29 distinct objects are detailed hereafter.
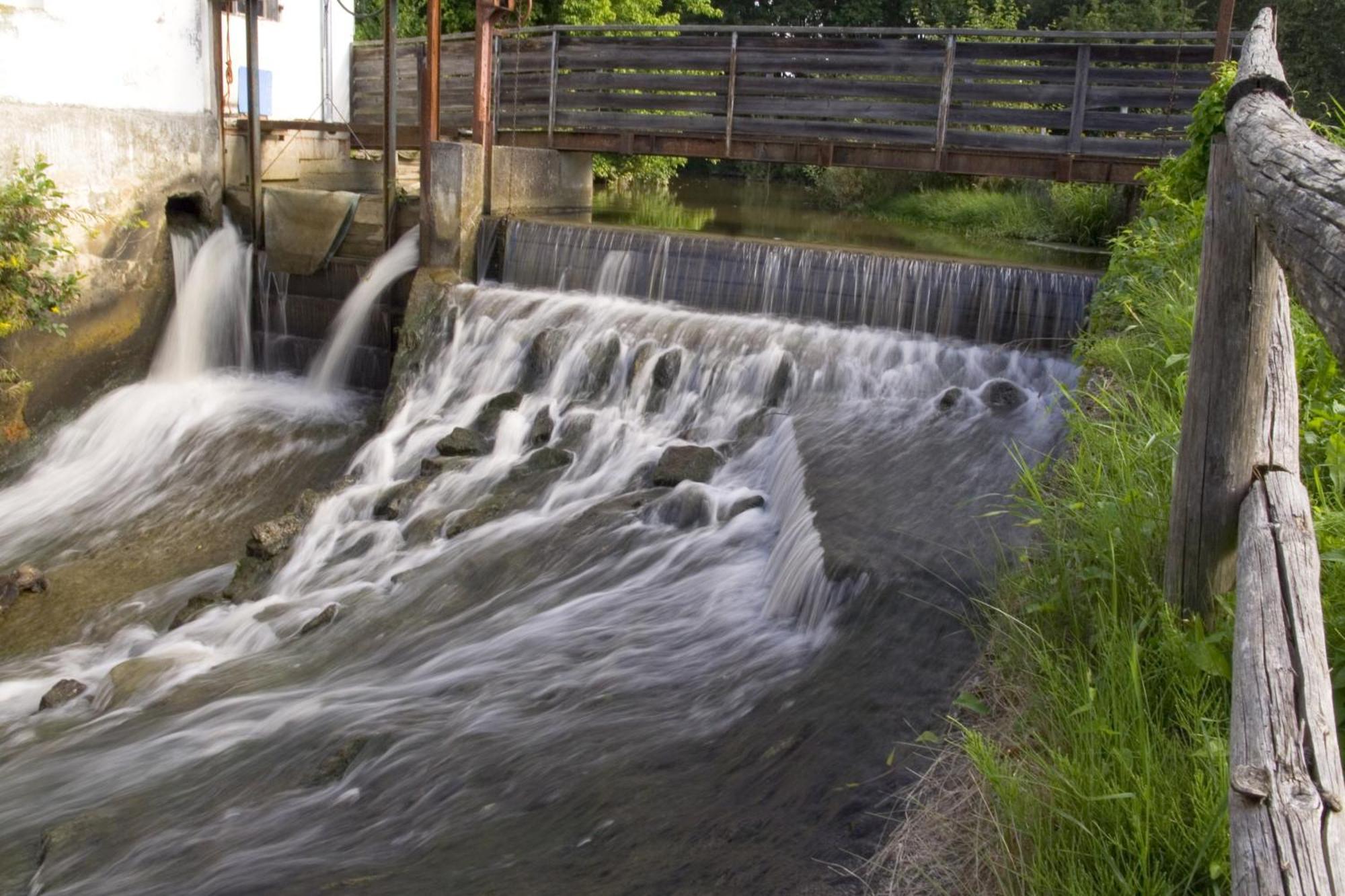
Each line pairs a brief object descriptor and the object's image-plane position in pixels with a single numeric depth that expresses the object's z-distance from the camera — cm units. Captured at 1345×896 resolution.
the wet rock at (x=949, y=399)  842
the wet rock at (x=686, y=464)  775
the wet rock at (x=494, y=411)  938
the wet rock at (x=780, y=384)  887
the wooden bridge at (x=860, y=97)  1129
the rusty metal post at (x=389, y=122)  1157
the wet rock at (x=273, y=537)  806
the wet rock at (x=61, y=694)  643
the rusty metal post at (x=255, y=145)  1222
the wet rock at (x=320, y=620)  683
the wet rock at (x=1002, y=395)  842
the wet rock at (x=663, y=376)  921
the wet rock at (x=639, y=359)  941
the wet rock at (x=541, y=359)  980
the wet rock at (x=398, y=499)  838
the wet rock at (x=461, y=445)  905
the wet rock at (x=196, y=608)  746
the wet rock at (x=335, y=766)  483
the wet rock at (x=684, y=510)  706
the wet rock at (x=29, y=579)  810
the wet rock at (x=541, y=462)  855
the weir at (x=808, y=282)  951
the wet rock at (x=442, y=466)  883
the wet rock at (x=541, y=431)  911
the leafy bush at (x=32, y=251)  1016
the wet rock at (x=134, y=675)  638
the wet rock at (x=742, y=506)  703
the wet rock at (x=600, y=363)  953
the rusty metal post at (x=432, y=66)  1131
